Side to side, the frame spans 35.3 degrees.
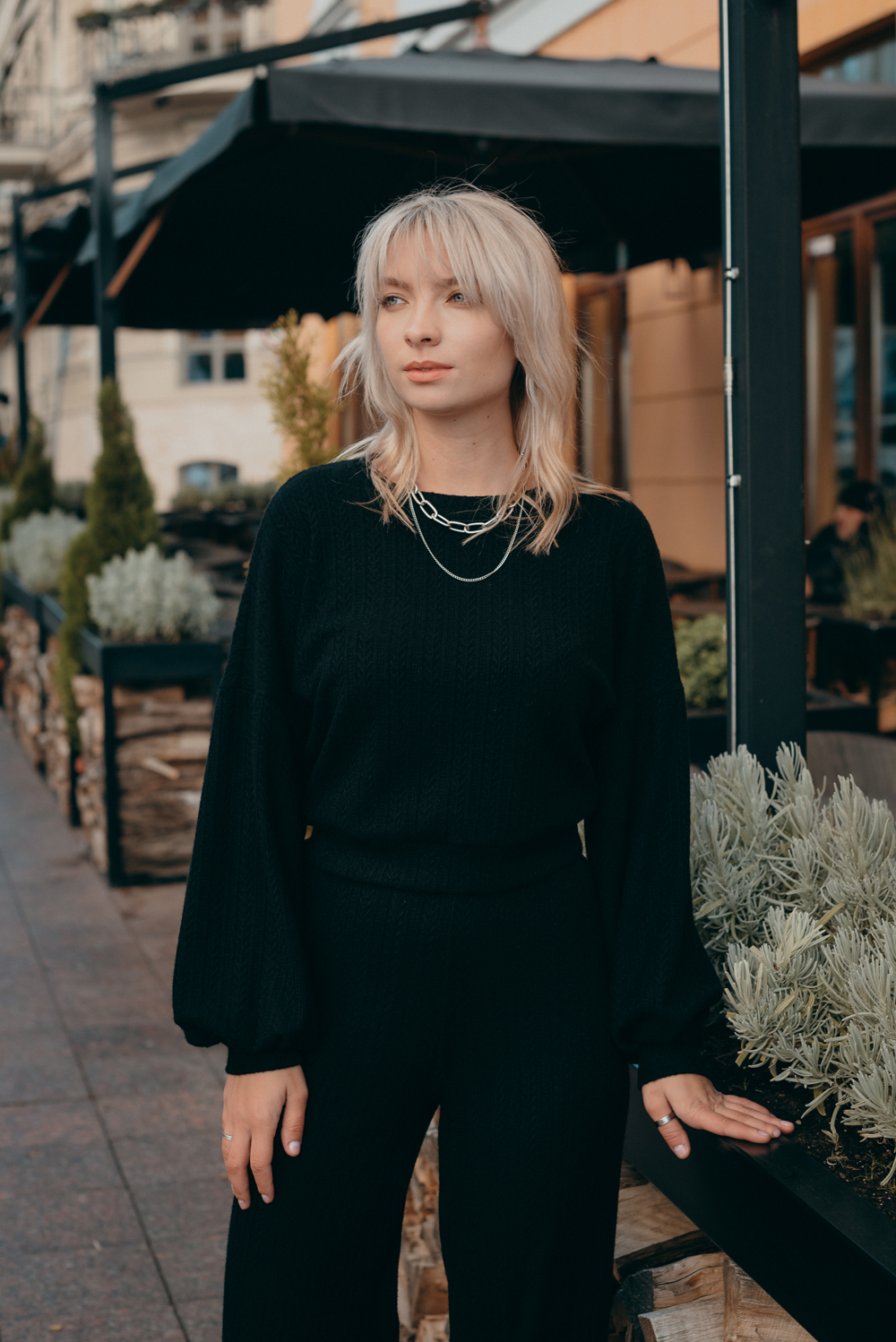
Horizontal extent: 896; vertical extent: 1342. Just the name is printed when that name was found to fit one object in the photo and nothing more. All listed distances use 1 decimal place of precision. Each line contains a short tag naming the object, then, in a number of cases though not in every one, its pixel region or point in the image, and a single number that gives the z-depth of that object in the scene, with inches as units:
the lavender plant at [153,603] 238.7
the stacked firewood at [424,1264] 96.6
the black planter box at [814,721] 186.7
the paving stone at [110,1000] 177.9
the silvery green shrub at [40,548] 360.2
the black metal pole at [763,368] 96.3
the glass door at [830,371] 307.6
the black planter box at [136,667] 231.5
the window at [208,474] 1021.8
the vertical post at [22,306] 443.2
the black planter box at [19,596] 344.2
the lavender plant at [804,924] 67.8
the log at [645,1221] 81.4
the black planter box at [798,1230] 59.0
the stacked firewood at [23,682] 348.2
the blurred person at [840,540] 251.3
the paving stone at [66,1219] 123.1
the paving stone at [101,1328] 109.0
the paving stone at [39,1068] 154.9
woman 67.1
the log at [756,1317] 72.5
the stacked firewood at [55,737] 285.6
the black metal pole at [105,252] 286.2
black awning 203.9
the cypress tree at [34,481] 458.0
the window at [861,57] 287.0
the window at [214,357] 1023.6
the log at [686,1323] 75.5
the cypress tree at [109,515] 263.6
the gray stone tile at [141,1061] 157.4
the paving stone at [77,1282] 113.3
